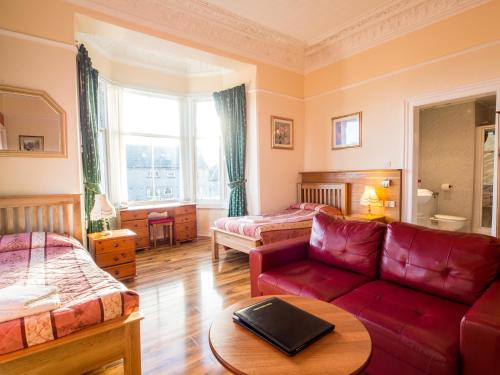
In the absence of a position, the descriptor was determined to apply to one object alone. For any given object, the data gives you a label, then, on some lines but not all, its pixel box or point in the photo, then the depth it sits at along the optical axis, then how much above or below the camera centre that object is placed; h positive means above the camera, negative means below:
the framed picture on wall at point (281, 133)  4.66 +0.70
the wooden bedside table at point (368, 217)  3.68 -0.63
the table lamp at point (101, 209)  3.04 -0.39
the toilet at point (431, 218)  4.85 -0.87
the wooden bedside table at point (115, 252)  2.99 -0.88
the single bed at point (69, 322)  1.29 -0.75
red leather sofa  1.22 -0.76
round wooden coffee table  0.98 -0.71
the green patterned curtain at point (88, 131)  3.31 +0.56
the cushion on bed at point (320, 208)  4.15 -0.57
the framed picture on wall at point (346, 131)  4.22 +0.66
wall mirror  2.61 +0.52
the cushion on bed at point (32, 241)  2.30 -0.58
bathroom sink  4.88 -0.46
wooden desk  4.33 -0.76
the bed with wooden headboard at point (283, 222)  3.36 -0.65
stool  4.54 -0.83
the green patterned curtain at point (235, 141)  4.64 +0.56
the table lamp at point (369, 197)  3.73 -0.35
